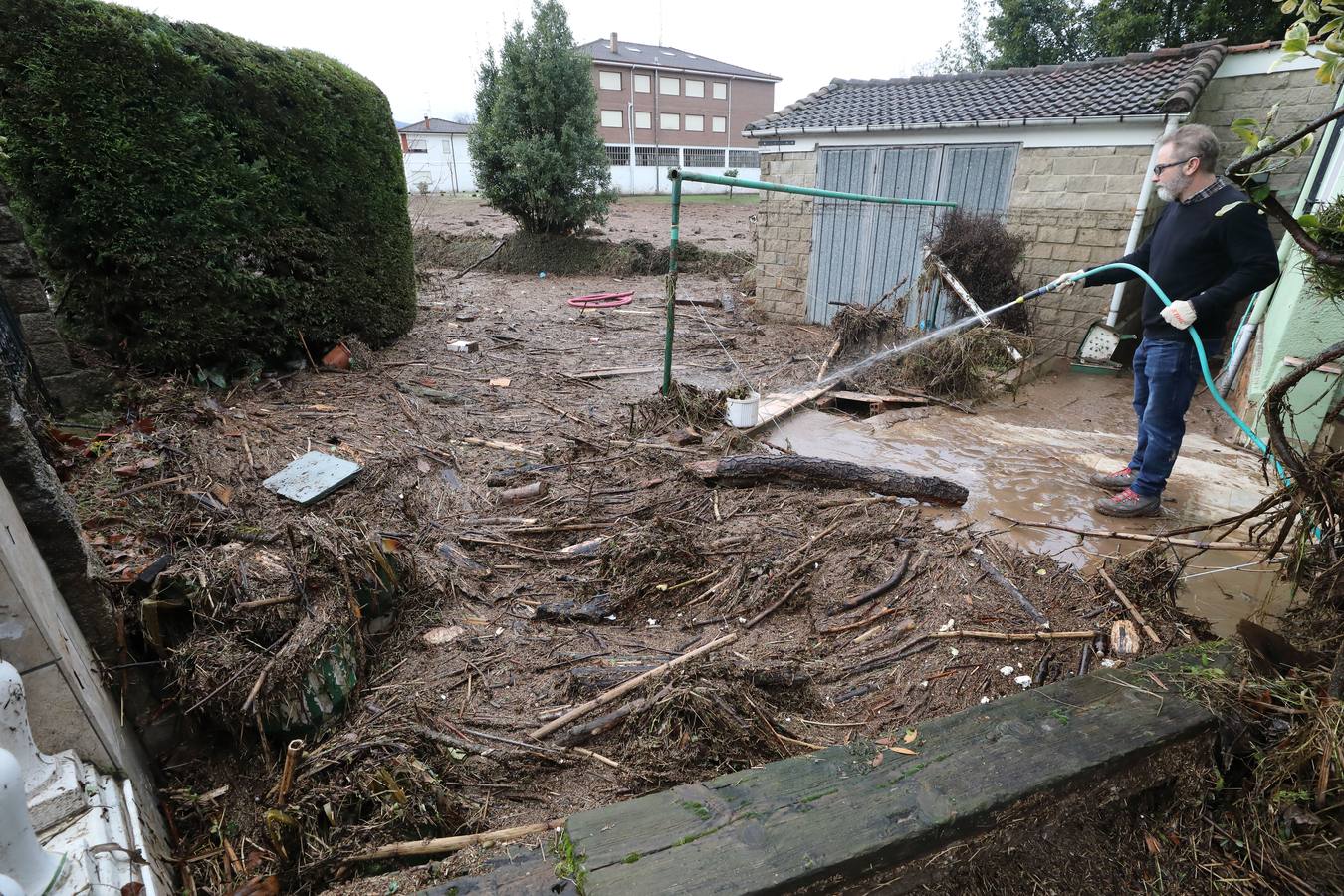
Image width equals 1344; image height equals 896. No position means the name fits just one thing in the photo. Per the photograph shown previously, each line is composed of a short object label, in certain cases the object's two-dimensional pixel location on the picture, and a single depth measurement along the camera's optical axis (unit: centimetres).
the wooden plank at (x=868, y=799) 162
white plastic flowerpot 568
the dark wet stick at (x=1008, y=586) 308
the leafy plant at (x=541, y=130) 1493
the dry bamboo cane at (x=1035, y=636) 290
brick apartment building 4300
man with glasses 369
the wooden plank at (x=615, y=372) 799
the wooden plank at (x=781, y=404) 618
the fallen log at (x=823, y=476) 451
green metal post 537
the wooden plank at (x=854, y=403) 691
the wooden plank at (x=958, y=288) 737
